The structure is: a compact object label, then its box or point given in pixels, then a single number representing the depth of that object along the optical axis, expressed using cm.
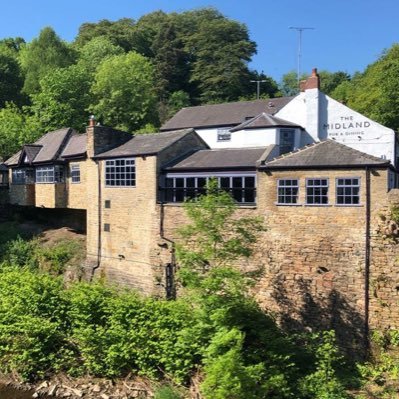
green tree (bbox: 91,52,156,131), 4797
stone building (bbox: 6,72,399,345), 1856
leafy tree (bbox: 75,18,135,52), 7294
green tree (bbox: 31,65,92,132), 4359
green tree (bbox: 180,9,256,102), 6147
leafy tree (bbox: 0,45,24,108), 5647
